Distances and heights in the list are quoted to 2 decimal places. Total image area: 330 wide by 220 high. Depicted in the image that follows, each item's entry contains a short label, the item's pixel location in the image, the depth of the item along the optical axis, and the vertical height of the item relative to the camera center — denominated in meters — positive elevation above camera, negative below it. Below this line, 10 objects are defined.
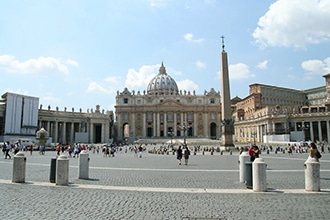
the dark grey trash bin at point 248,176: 8.48 -1.07
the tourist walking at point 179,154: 17.80 -0.81
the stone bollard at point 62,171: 8.98 -0.99
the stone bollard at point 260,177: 8.03 -1.03
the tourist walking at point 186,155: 17.18 -0.84
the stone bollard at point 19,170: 9.41 -1.01
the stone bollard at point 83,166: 10.52 -0.96
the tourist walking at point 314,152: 10.23 -0.38
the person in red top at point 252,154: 11.28 -0.50
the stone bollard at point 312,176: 7.92 -0.98
